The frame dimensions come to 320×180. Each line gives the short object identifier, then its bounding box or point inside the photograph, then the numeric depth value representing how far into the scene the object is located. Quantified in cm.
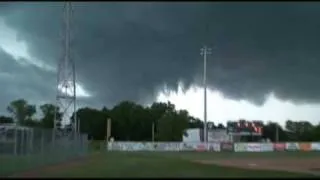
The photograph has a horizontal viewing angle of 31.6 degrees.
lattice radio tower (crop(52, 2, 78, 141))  6191
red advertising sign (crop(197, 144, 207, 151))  10219
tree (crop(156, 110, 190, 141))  15362
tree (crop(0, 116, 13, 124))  14950
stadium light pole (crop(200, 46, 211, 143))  9438
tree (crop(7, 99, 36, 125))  18112
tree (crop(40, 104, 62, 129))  15900
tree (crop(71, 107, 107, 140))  17975
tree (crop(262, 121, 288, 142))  18525
